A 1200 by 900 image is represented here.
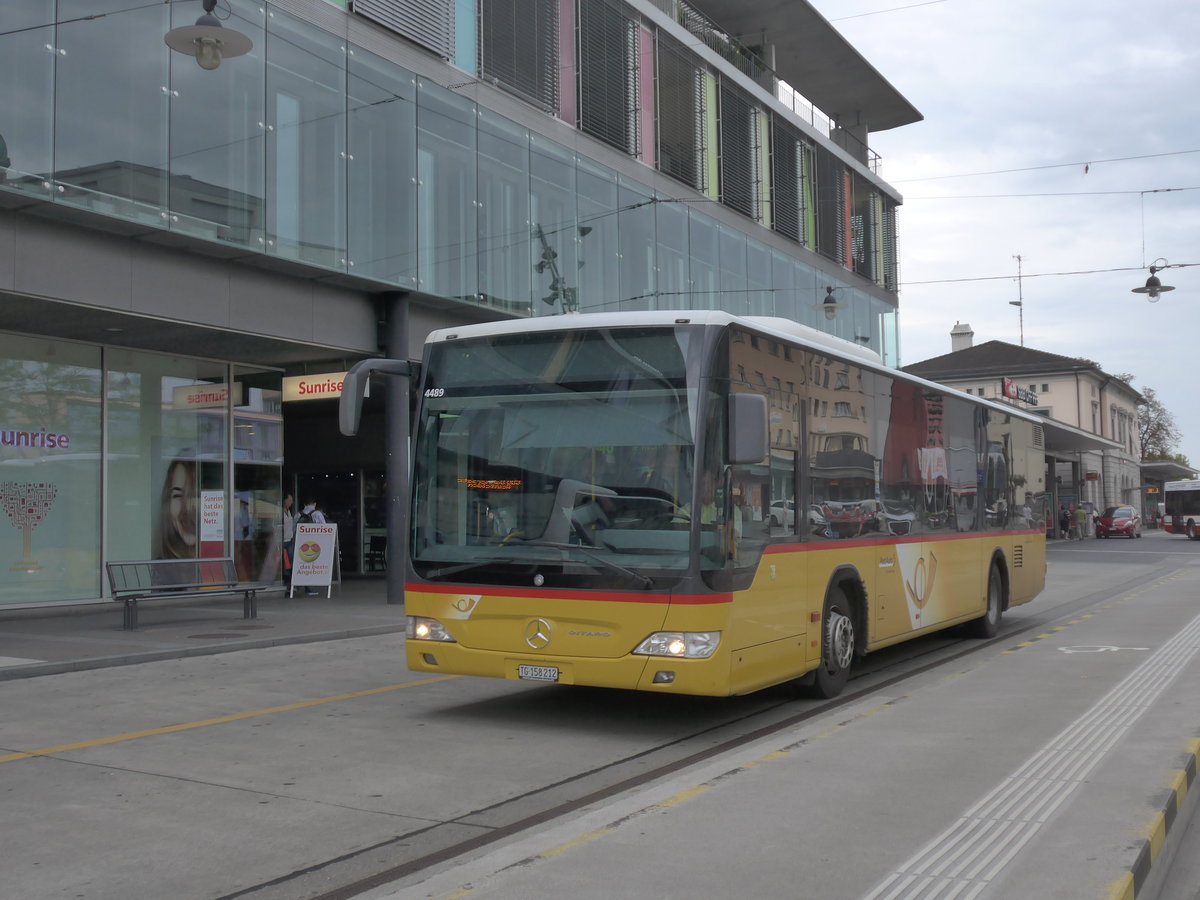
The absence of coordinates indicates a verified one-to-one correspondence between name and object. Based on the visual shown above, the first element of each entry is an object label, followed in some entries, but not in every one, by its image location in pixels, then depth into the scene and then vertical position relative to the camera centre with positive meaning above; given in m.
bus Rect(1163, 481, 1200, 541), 62.59 -0.50
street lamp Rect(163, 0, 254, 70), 12.02 +4.88
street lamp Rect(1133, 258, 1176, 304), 29.98 +5.51
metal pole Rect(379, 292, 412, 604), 20.02 +1.17
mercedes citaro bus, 7.74 -0.03
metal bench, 15.20 -1.06
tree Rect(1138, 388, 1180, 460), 119.25 +7.38
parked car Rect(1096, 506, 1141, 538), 65.31 -1.40
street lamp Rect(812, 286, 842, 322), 27.95 +4.80
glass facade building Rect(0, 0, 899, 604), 15.41 +5.36
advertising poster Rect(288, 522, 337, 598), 21.41 -0.93
